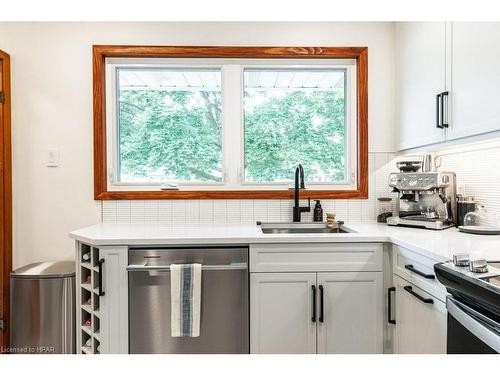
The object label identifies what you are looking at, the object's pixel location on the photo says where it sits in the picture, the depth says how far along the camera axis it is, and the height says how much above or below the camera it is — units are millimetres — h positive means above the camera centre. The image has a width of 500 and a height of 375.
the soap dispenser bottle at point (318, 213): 2318 -213
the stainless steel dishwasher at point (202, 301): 1750 -621
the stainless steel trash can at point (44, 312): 1958 -756
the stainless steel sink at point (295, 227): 2279 -305
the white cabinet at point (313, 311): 1771 -680
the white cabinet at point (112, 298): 1732 -593
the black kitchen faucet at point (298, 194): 2240 -79
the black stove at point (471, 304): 889 -357
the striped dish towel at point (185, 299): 1709 -592
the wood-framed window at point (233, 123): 2371 +435
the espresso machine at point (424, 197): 1933 -93
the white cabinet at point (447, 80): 1422 +515
